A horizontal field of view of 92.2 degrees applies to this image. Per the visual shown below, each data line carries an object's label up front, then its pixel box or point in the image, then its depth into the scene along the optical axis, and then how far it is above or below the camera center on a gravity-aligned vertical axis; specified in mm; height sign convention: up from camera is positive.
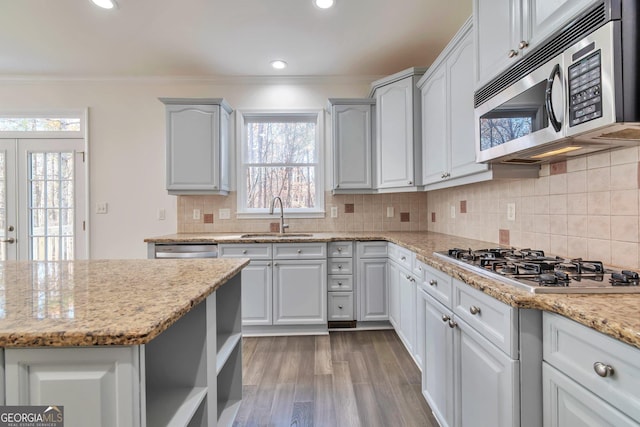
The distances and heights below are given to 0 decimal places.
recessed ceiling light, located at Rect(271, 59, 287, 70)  3049 +1523
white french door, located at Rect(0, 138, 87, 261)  3346 +200
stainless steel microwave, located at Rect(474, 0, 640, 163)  856 +407
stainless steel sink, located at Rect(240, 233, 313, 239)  3112 -204
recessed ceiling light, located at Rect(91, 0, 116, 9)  2189 +1534
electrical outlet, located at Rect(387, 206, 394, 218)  3432 +44
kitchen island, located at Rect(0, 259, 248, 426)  643 -289
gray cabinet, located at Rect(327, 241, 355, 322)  2840 -622
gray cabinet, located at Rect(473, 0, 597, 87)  1087 +766
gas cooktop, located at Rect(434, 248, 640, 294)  920 -216
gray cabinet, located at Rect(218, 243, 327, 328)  2754 -608
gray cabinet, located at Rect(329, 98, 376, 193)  3133 +746
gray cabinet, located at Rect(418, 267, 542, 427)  933 -536
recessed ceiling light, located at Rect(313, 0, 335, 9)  2178 +1510
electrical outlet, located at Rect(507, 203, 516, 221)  1919 +8
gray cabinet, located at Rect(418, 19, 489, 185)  1862 +698
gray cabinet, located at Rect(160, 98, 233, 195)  3039 +703
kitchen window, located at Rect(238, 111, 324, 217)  3486 +602
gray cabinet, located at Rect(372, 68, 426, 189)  2754 +783
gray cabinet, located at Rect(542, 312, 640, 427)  651 -396
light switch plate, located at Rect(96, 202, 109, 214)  3395 +107
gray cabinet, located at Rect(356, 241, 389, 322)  2842 -653
